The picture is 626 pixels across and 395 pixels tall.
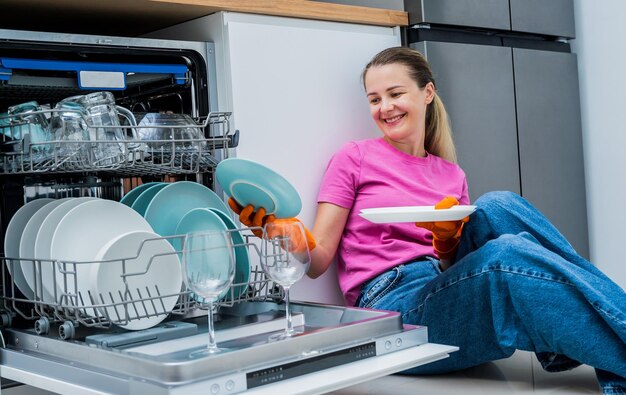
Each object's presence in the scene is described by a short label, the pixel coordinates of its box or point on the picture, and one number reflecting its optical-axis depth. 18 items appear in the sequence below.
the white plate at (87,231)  1.53
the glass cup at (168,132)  1.66
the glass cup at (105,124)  1.55
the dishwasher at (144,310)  1.27
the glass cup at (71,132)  1.51
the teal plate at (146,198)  1.79
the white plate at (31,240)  1.60
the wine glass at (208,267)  1.36
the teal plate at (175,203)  1.76
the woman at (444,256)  1.69
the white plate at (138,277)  1.50
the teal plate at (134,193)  1.81
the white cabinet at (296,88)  1.89
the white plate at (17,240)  1.62
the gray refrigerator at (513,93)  2.27
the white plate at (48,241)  1.57
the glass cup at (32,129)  1.54
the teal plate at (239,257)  1.71
